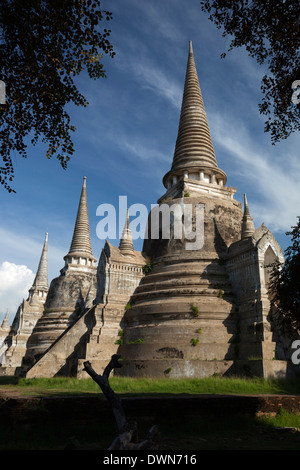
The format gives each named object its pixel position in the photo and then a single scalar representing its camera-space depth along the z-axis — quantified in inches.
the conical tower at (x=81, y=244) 1438.2
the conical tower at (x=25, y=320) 1363.2
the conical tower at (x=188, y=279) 649.6
